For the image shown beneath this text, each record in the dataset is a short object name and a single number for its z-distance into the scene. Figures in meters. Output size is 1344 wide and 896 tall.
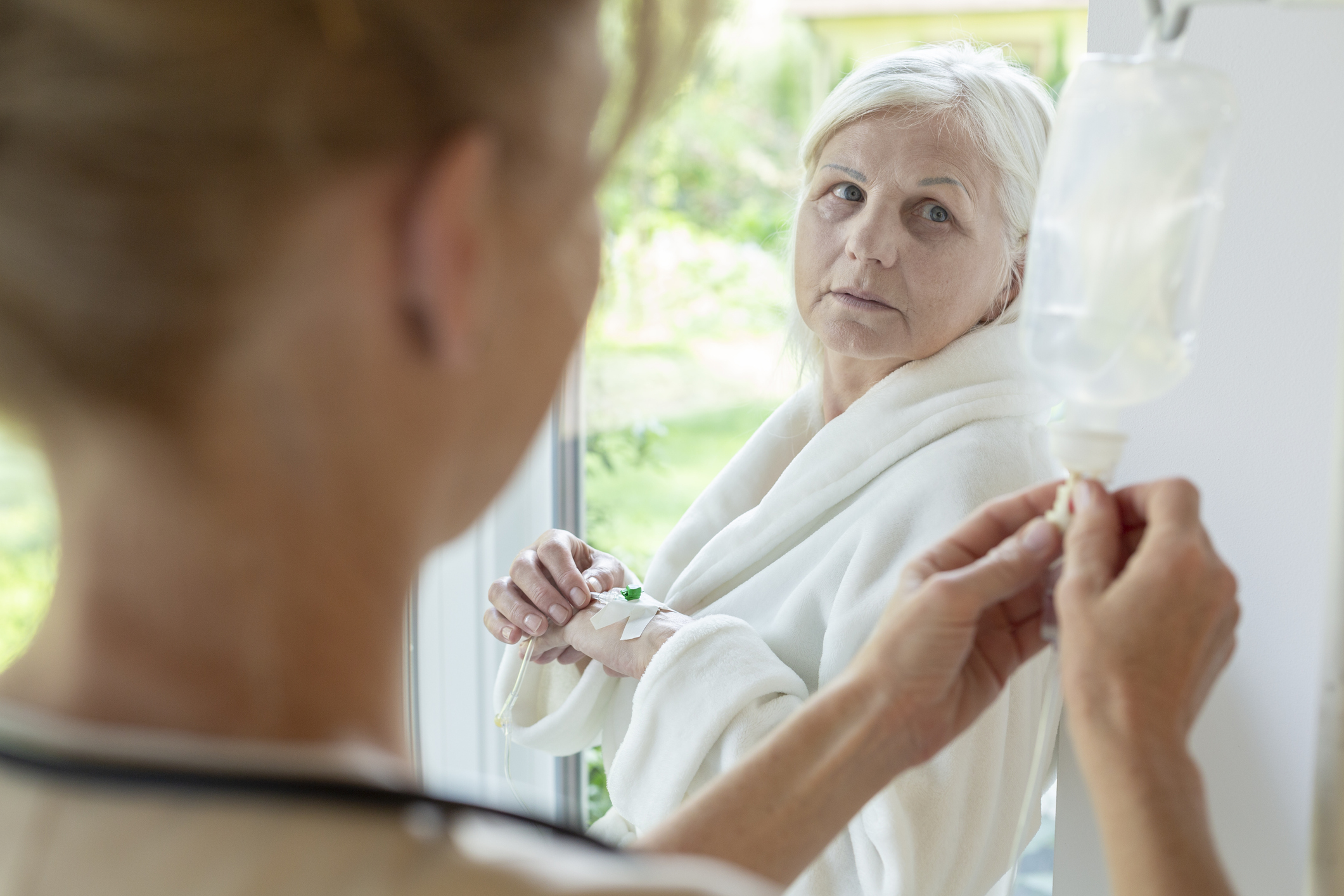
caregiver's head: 0.41
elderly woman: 1.20
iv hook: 0.65
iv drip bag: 0.67
